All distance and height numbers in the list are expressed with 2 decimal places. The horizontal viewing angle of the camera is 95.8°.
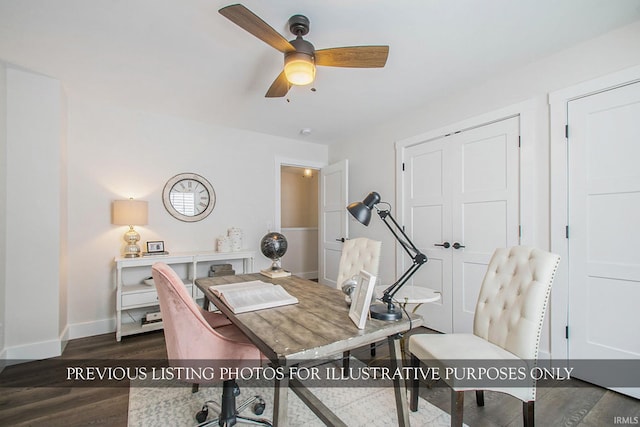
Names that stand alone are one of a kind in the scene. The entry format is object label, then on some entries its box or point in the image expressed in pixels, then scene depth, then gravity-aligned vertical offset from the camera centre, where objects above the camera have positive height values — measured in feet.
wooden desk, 3.41 -1.53
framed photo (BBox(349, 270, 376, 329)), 3.98 -1.20
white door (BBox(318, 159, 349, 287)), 13.03 -0.03
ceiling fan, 5.26 +3.13
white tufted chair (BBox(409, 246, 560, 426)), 4.44 -2.15
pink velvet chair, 4.11 -1.79
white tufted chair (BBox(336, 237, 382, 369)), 7.78 -1.13
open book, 4.81 -1.45
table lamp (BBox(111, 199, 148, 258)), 9.54 +0.03
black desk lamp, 4.36 -1.07
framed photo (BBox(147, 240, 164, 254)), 10.42 -1.06
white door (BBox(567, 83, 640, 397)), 6.10 -0.23
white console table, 9.26 -2.21
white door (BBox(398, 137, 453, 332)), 9.59 +0.07
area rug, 5.46 -3.85
